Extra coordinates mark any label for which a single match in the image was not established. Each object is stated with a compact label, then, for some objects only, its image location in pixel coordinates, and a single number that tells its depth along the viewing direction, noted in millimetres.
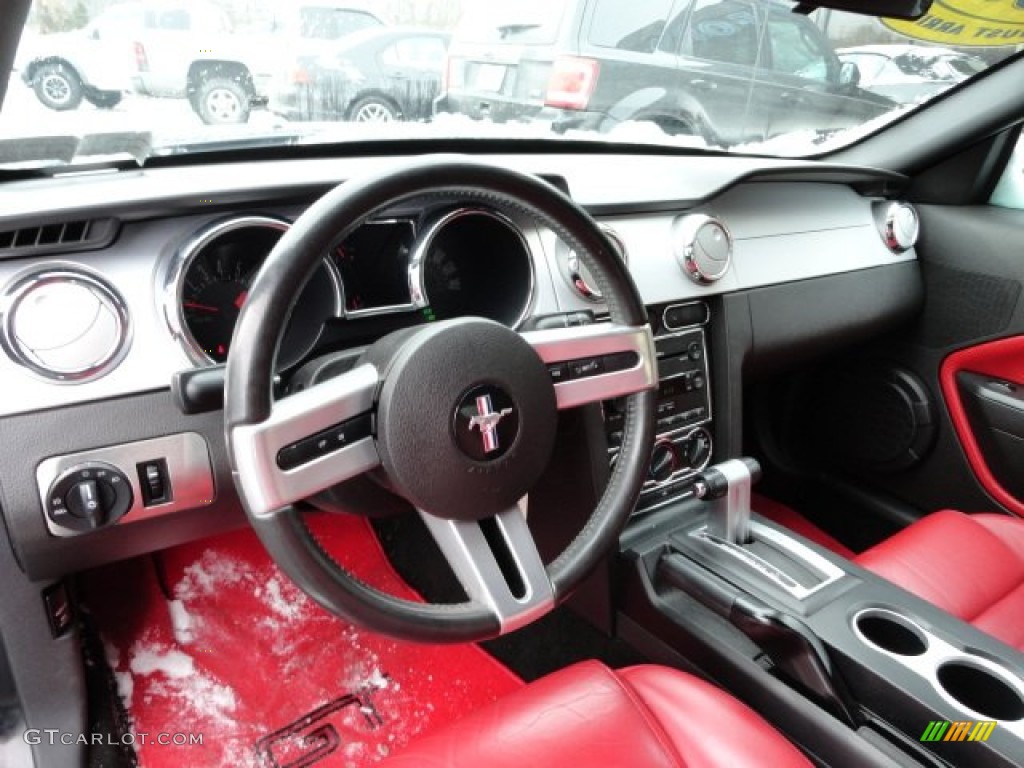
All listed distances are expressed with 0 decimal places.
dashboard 988
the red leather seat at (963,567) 1346
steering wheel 769
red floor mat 1551
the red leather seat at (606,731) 938
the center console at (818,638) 1029
